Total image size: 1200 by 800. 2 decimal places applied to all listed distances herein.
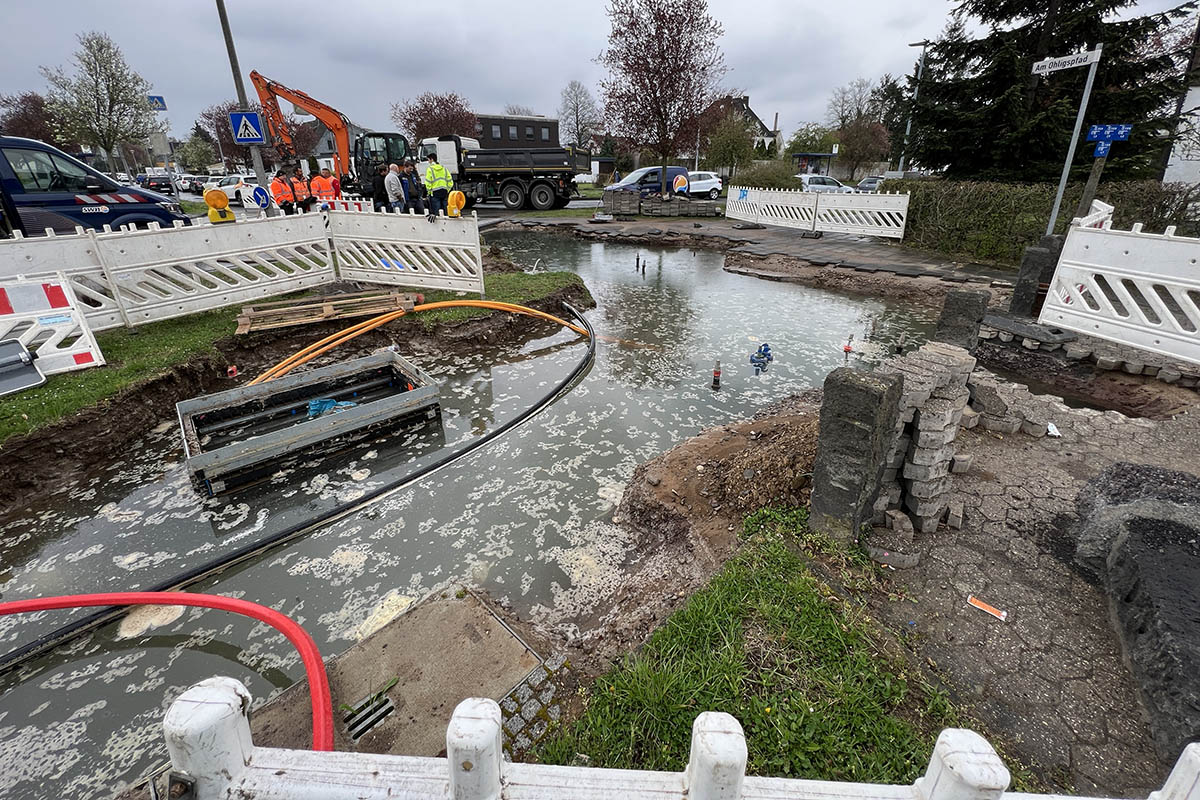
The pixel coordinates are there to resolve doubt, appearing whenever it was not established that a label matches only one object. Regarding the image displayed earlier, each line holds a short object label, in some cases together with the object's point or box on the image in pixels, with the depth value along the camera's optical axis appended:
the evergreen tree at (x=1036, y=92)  10.80
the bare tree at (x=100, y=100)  17.31
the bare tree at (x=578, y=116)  52.03
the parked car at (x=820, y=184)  22.03
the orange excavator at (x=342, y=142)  12.48
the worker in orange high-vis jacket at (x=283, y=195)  10.51
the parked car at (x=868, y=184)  25.48
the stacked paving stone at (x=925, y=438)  2.96
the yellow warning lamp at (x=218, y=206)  7.05
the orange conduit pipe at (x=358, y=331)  5.56
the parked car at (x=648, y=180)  22.61
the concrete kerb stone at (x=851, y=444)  2.62
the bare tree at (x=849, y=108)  41.59
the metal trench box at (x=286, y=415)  3.94
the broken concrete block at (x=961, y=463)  3.67
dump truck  19.00
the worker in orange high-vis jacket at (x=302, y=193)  10.73
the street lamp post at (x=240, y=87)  9.00
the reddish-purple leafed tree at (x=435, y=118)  39.97
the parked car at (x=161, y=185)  22.94
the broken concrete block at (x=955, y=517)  3.18
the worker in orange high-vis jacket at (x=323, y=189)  11.71
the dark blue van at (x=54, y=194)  8.16
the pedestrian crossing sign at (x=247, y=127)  8.69
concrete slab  2.04
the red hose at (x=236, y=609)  1.95
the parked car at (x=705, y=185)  23.61
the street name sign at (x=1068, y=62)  6.79
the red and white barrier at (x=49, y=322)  4.95
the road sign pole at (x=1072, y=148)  7.30
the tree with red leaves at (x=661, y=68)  20.44
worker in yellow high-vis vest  10.45
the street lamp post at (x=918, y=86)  12.57
